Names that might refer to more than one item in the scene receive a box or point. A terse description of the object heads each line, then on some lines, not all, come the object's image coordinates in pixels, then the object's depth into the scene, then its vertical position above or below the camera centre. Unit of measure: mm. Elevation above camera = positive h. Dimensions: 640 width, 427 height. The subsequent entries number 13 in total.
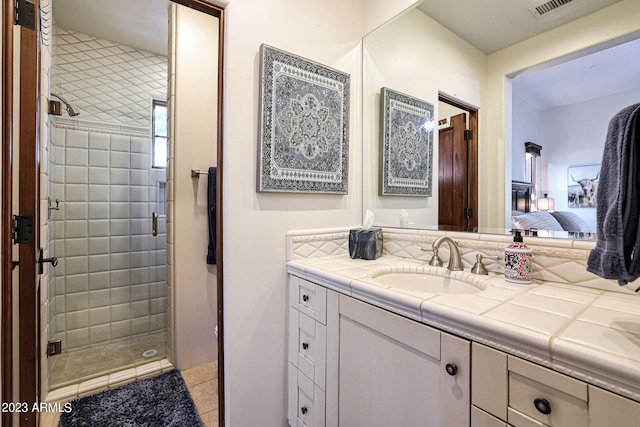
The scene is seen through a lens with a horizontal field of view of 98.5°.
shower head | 1872 +720
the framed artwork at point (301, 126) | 1211 +412
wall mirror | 890 +475
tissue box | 1345 -155
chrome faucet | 1117 -177
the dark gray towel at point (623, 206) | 532 +14
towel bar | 1851 +263
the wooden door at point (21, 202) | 833 +29
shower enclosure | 2047 +31
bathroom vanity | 495 -319
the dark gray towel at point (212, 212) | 1827 -3
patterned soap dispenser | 922 -173
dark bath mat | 1408 -1075
